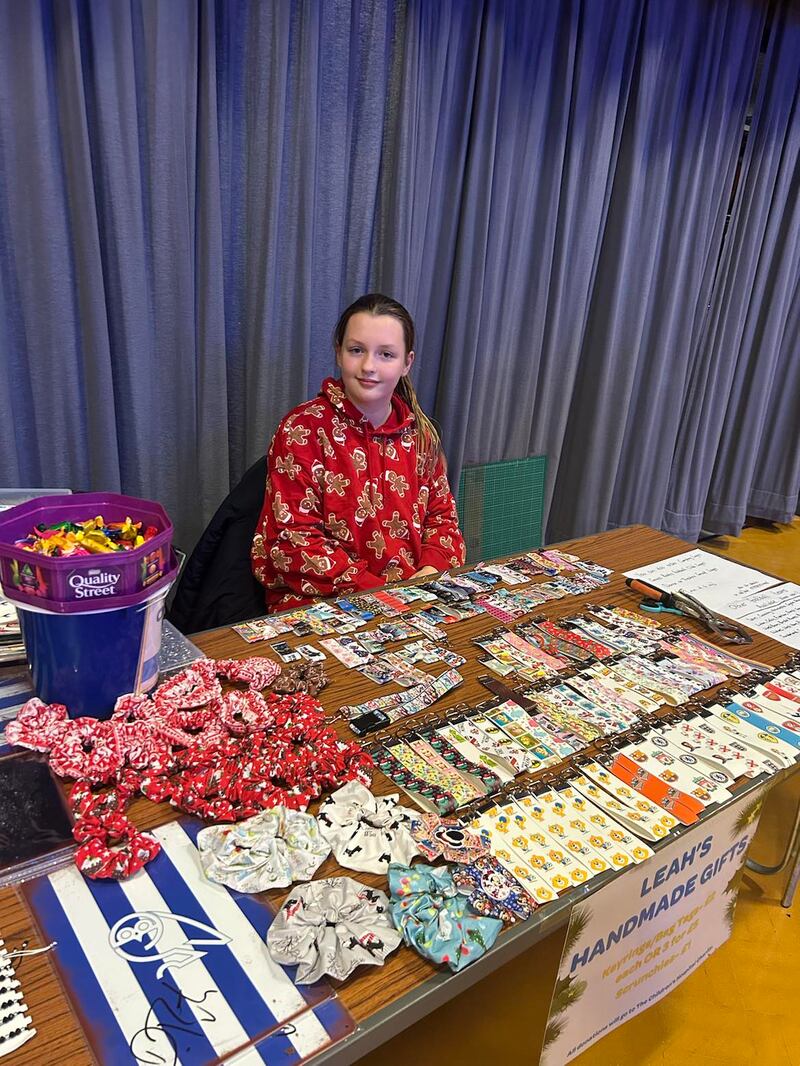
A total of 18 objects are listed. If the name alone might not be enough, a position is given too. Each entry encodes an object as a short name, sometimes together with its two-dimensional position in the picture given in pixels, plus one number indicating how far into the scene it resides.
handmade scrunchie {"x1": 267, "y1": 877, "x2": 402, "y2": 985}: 0.67
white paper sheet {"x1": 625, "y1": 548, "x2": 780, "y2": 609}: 1.60
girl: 1.61
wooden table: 0.60
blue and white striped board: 0.60
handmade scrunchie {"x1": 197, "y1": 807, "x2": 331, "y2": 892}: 0.76
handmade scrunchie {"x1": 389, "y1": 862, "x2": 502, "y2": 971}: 0.70
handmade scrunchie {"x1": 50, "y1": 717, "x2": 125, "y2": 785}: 0.87
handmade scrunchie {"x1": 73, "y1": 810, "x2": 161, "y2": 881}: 0.74
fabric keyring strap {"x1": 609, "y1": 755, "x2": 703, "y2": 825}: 0.93
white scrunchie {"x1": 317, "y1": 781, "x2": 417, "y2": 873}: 0.80
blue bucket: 0.90
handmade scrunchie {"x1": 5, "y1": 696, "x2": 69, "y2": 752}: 0.90
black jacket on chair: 1.69
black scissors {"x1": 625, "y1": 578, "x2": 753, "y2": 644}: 1.42
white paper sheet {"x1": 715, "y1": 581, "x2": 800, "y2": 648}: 1.46
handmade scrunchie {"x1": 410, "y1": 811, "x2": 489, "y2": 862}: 0.81
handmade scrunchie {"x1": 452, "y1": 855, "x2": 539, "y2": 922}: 0.76
